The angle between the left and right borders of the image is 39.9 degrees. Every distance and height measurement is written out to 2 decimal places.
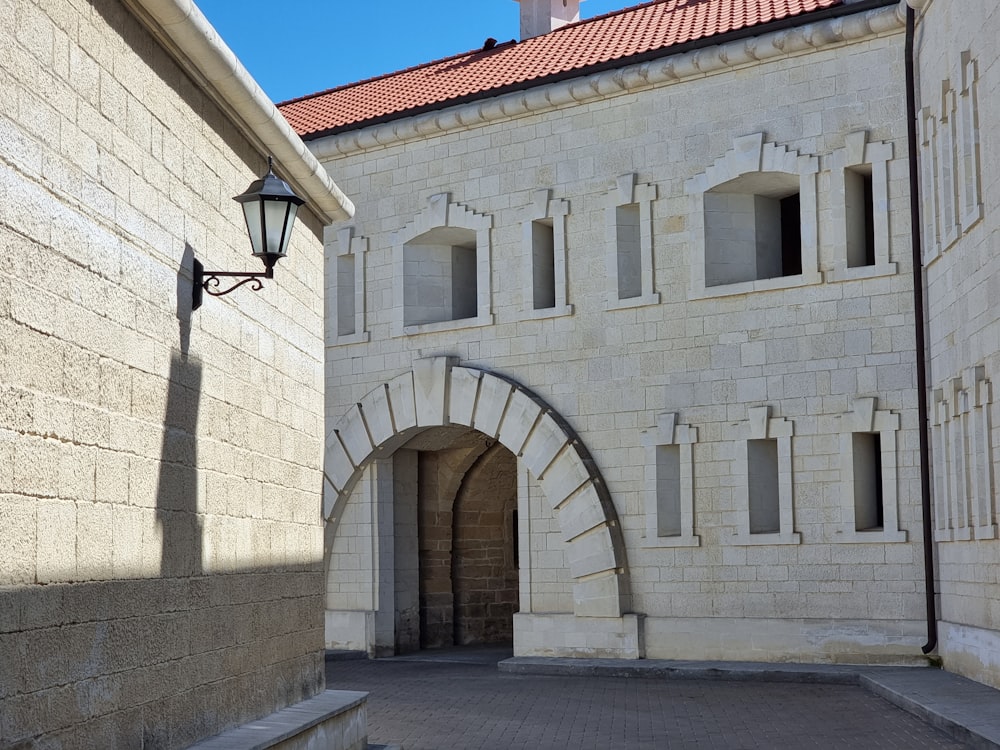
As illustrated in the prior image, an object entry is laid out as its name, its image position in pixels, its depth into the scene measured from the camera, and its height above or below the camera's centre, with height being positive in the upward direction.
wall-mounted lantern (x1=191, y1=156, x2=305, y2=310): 8.33 +1.88
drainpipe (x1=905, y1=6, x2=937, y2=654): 16.03 +2.22
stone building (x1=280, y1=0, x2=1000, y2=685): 15.98 +2.55
